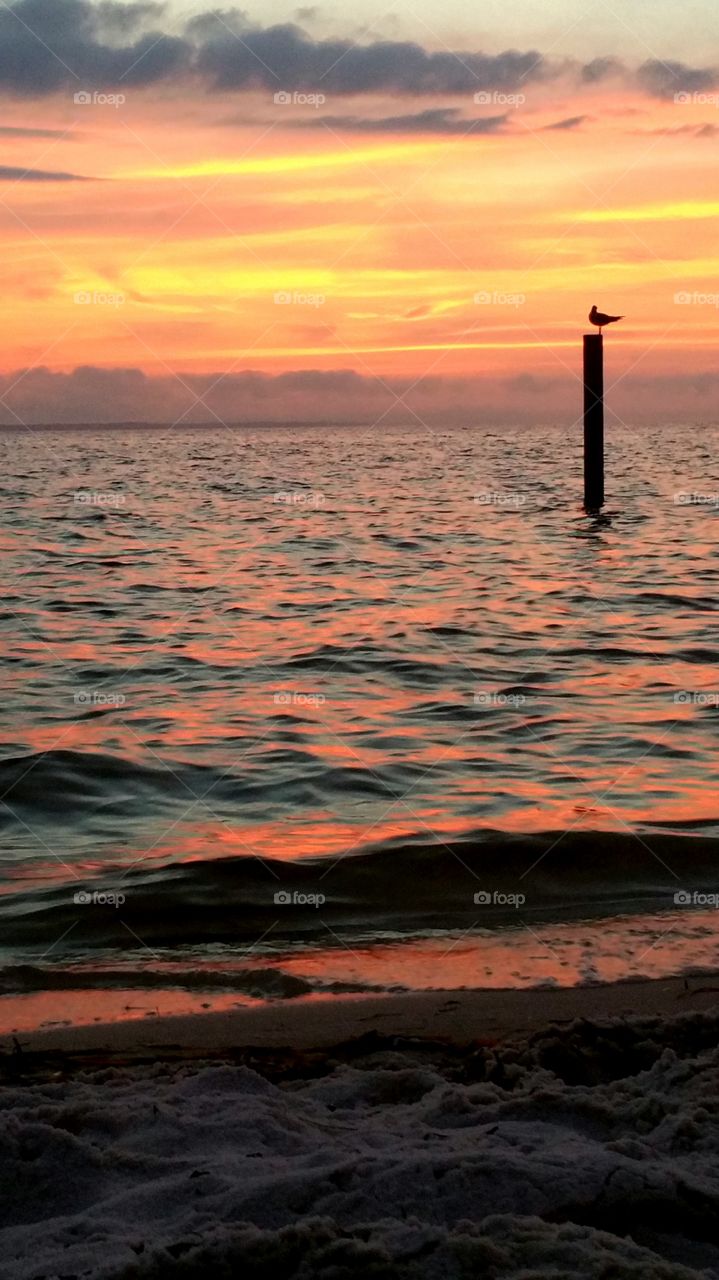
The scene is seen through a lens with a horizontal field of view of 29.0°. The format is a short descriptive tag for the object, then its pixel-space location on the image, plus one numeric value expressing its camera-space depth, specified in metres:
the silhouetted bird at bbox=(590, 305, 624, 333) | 23.72
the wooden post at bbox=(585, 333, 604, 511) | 23.73
